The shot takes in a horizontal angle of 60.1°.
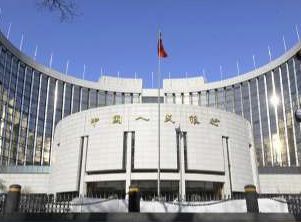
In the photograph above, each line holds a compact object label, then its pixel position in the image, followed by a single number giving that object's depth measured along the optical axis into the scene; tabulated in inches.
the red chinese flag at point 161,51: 1207.1
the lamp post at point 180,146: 1402.2
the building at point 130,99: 2485.4
